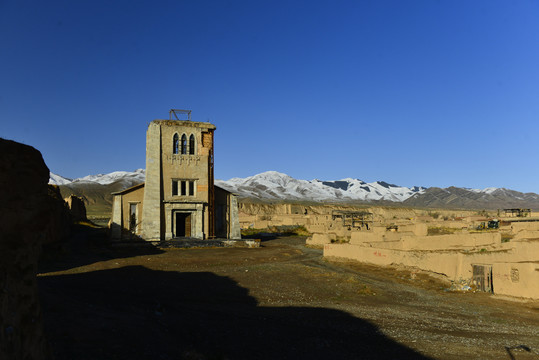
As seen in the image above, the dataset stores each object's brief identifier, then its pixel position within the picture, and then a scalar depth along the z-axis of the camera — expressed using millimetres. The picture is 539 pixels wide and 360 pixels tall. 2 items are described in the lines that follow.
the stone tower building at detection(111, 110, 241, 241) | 30219
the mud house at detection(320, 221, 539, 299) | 14008
